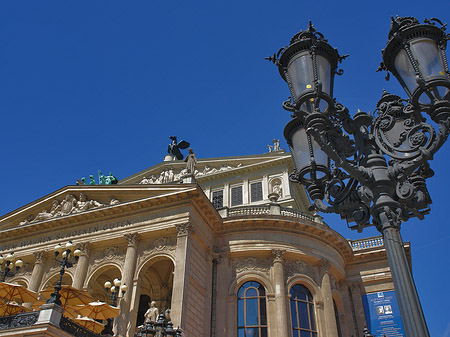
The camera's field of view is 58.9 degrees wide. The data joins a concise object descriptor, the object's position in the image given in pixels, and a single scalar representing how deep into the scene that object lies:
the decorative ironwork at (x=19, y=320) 15.88
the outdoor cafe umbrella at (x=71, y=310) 19.34
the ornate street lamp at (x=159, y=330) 11.44
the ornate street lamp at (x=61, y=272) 15.49
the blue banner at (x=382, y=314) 24.97
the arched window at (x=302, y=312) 22.69
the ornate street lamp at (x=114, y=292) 20.00
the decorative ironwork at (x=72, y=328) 16.01
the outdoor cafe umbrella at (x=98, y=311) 18.88
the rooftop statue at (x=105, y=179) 39.72
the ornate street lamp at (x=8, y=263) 19.73
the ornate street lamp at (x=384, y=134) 5.44
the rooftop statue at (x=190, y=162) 25.37
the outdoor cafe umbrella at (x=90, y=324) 18.69
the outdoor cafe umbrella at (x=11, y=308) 19.12
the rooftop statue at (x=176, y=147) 42.00
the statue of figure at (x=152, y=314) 19.84
